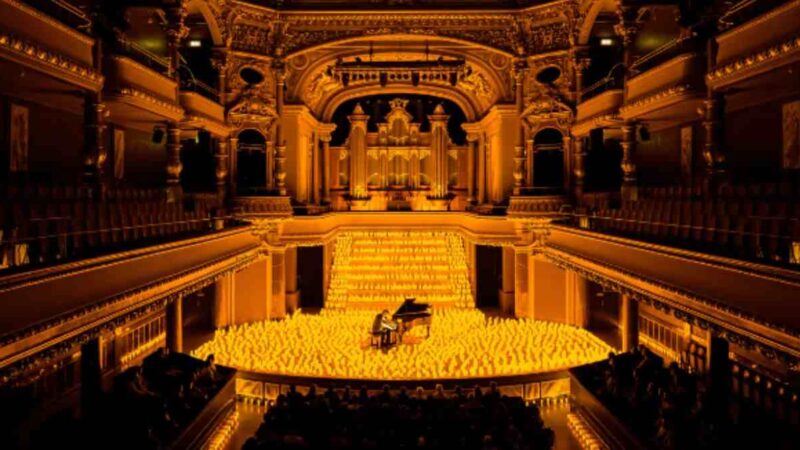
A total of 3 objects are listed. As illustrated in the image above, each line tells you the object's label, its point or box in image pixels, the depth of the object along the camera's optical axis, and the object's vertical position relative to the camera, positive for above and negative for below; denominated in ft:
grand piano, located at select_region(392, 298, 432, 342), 49.06 -7.22
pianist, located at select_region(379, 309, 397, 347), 47.11 -7.75
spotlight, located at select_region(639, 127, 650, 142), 44.45 +4.96
